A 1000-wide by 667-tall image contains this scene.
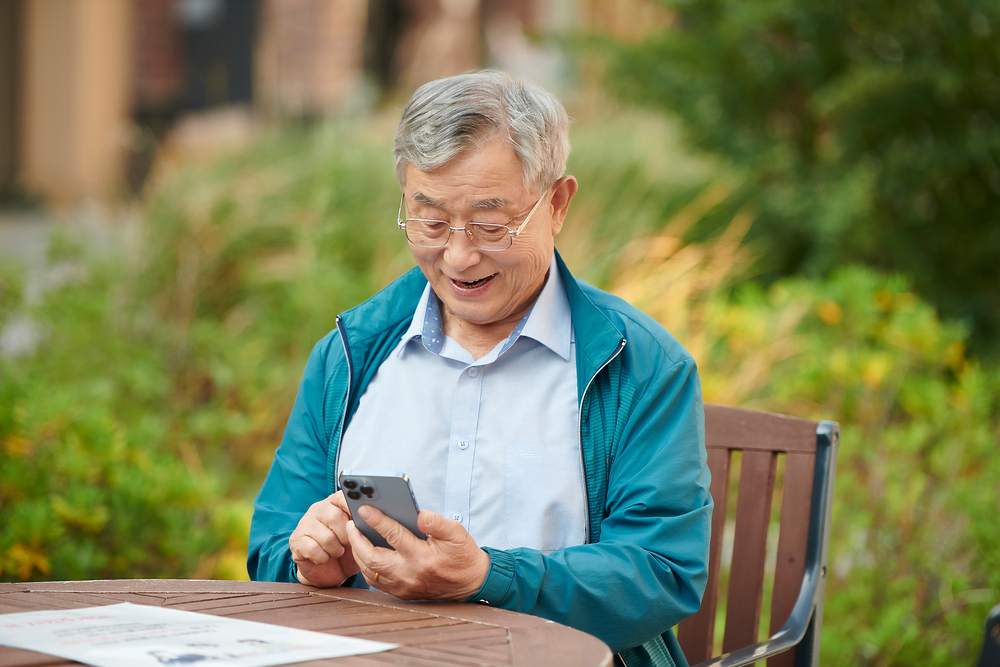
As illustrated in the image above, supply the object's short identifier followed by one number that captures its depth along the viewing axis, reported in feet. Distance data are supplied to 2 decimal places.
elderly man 8.62
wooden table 8.01
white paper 7.94
